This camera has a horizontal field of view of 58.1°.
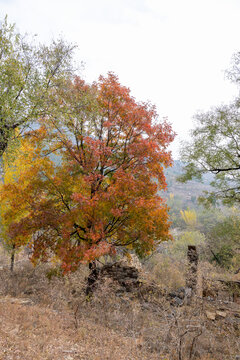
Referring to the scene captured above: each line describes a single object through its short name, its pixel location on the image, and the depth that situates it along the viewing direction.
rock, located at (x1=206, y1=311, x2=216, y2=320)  7.79
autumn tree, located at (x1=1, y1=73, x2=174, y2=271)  7.66
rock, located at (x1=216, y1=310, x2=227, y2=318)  7.95
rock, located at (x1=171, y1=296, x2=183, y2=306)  9.54
